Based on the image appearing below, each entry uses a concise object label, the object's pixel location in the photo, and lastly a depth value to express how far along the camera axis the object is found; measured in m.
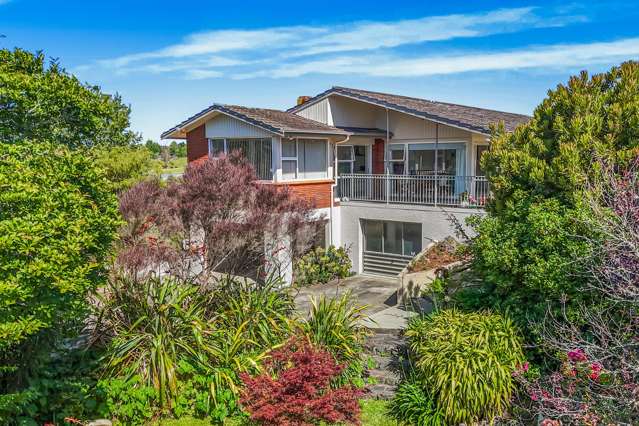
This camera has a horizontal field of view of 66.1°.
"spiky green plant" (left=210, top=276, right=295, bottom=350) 9.53
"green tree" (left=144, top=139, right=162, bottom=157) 68.00
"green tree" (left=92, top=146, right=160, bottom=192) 23.48
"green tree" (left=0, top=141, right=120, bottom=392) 5.02
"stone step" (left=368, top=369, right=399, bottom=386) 9.48
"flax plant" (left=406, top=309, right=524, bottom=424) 7.73
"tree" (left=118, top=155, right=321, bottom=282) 11.38
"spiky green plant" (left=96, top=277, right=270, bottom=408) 8.29
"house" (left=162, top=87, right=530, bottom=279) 17.78
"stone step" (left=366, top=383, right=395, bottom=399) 9.03
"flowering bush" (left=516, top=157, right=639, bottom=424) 6.03
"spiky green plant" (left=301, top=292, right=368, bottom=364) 9.52
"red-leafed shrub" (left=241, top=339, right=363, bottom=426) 6.82
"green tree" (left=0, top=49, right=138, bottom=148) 5.84
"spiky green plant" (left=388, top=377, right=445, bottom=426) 7.85
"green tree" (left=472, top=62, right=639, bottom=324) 7.90
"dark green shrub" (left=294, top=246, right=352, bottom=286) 17.73
